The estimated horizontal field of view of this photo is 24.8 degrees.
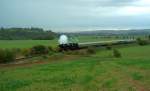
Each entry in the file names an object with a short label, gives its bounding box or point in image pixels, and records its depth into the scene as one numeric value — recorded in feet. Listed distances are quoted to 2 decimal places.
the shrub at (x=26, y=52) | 168.04
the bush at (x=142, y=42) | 266.98
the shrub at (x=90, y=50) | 181.99
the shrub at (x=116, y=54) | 158.27
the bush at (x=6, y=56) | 135.48
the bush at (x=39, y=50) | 175.63
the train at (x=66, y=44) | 199.72
